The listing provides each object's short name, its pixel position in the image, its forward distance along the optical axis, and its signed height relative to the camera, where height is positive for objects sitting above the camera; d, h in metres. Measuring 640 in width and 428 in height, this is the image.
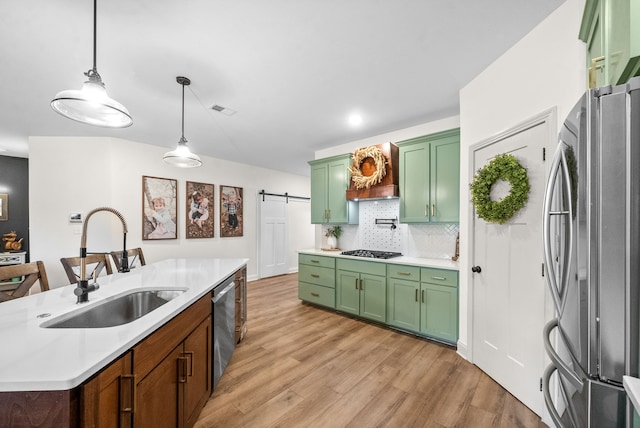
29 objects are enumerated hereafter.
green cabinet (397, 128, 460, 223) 2.93 +0.47
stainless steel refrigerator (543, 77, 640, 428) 0.83 -0.13
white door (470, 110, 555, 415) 1.80 -0.51
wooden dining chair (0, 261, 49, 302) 1.54 -0.41
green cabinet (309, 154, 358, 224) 3.98 +0.40
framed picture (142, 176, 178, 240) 4.31 +0.14
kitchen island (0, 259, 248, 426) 0.77 -0.49
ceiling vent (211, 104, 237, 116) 2.92 +1.26
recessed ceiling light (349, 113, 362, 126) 3.17 +1.26
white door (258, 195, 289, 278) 6.00 -0.51
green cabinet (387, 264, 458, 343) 2.69 -0.96
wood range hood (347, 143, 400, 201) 3.36 +0.53
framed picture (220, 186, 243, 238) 5.32 +0.10
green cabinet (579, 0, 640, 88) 0.82 +0.67
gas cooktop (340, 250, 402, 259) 3.41 -0.53
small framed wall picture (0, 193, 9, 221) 4.75 +0.17
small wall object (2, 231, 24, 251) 4.62 -0.49
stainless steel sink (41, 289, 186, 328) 1.31 -0.58
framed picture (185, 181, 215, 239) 4.83 +0.11
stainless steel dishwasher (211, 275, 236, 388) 1.96 -0.91
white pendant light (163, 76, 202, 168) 2.40 +0.59
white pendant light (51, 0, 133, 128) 1.38 +0.65
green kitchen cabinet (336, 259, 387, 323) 3.25 -0.98
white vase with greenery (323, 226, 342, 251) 4.36 -0.38
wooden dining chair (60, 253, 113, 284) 2.13 -0.42
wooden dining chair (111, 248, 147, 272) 2.65 -0.46
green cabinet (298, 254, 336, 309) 3.78 -0.99
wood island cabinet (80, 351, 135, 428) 0.82 -0.64
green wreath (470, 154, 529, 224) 1.88 +0.22
